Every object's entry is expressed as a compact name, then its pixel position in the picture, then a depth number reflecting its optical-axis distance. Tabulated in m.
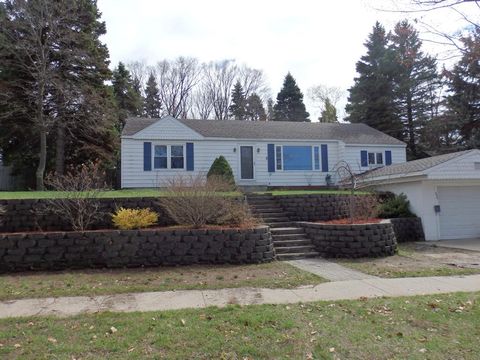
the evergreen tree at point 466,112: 28.56
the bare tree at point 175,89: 44.31
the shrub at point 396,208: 15.10
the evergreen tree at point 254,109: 45.97
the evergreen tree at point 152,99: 43.38
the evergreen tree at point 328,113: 45.97
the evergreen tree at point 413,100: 34.31
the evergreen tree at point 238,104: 45.41
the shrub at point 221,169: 17.50
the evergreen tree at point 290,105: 45.84
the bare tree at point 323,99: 47.86
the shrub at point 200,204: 10.45
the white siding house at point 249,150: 19.25
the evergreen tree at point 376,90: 35.28
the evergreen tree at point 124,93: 34.56
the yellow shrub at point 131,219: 10.23
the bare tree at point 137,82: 43.38
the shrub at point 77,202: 10.50
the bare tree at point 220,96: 45.84
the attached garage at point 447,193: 14.57
